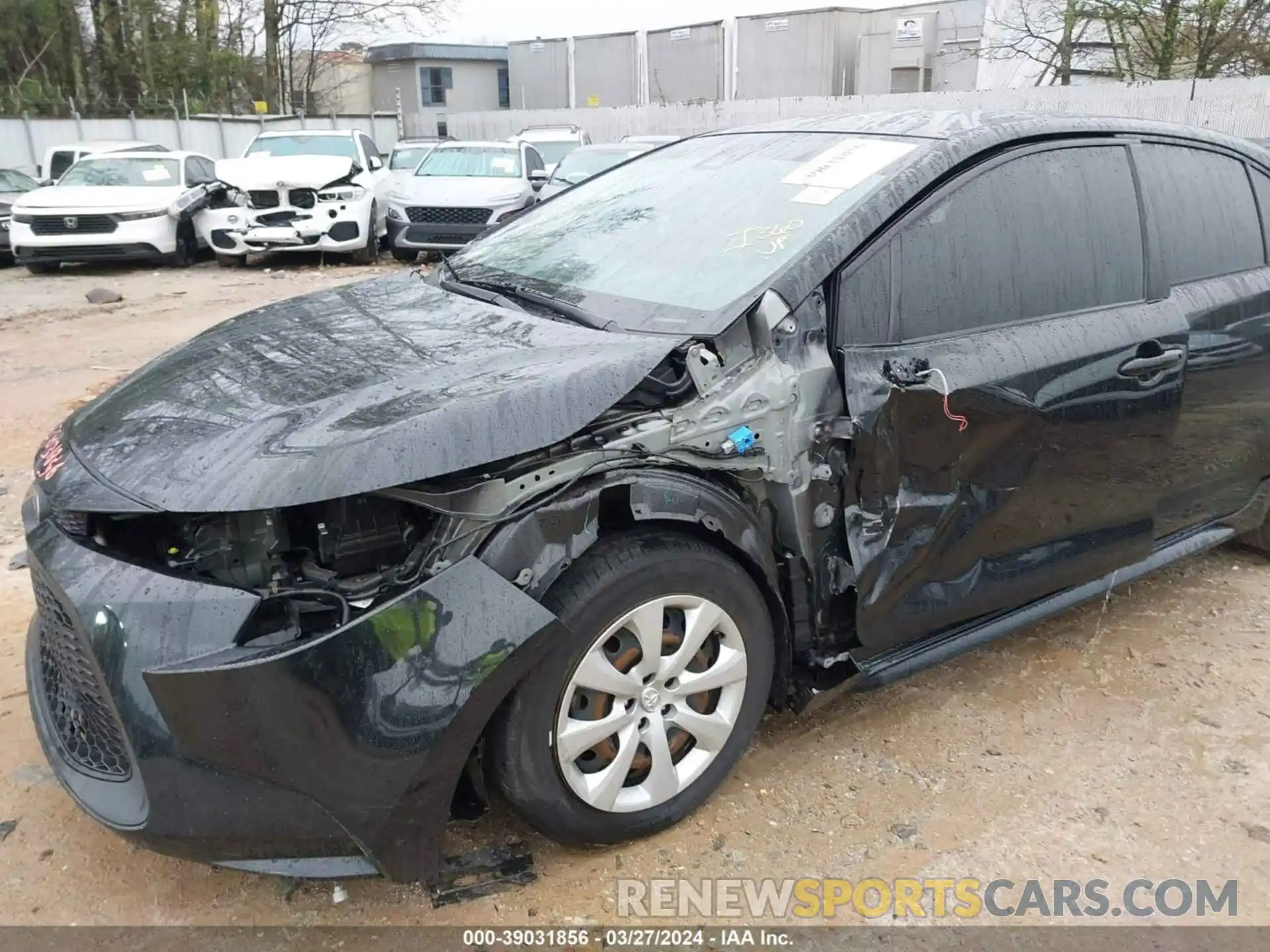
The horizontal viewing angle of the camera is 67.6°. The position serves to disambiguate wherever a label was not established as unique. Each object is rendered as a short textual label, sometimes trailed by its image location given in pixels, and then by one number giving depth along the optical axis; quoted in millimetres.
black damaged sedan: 1886
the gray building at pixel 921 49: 26344
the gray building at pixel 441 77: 42594
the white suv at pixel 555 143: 16109
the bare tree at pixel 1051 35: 17672
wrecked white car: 11750
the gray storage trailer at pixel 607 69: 32875
